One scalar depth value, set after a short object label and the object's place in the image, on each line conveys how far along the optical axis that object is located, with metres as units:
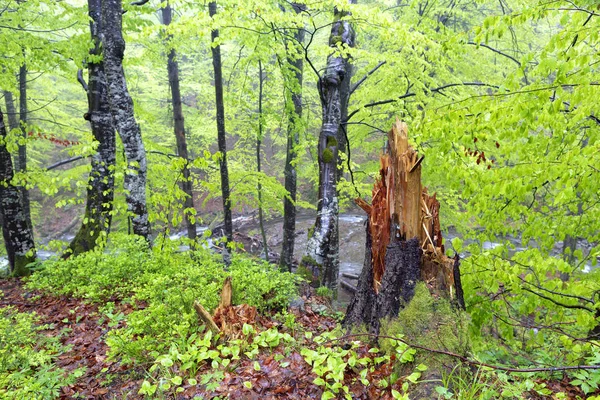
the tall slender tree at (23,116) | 10.94
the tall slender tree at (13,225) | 7.41
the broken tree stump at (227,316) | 3.44
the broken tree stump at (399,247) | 3.20
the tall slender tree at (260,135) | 8.80
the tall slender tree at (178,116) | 11.56
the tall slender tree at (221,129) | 7.42
